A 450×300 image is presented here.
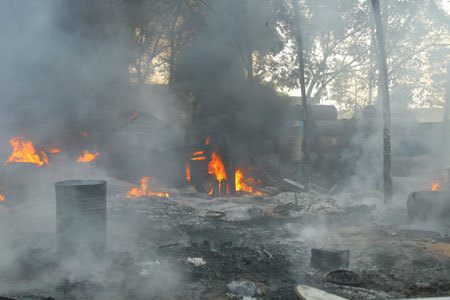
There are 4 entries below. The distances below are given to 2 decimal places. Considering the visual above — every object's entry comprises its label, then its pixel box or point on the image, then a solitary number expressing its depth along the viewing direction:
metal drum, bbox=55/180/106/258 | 5.17
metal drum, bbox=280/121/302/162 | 15.66
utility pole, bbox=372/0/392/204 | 9.89
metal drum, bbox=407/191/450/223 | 7.98
